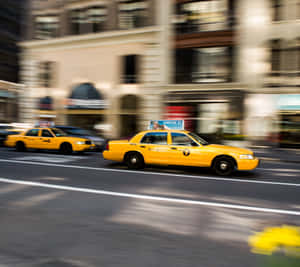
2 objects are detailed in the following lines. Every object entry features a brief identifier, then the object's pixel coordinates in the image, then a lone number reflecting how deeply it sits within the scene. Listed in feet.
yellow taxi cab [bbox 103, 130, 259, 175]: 27.53
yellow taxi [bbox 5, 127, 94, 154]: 43.98
